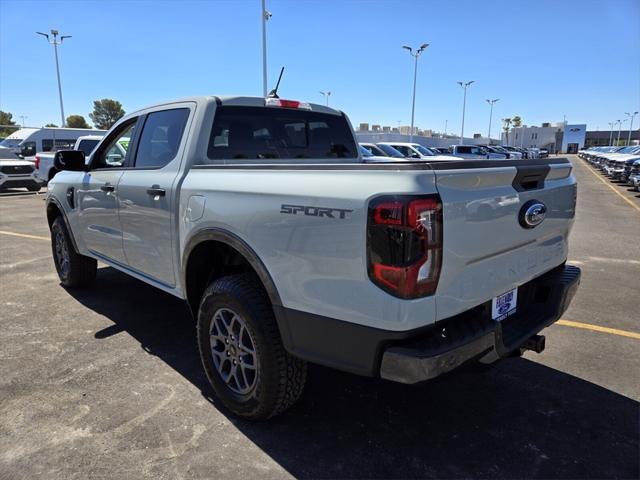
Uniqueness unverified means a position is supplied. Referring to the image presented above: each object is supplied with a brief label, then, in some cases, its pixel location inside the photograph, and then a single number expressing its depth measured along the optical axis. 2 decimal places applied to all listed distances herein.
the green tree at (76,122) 96.50
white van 32.69
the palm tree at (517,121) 148.75
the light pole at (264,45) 25.97
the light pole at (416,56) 45.90
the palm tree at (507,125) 133.45
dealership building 117.69
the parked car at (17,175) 17.12
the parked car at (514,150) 36.47
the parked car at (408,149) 21.67
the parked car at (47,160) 15.80
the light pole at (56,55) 41.97
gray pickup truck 2.09
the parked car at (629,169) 18.88
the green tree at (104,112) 97.50
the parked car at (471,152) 28.84
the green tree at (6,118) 90.31
